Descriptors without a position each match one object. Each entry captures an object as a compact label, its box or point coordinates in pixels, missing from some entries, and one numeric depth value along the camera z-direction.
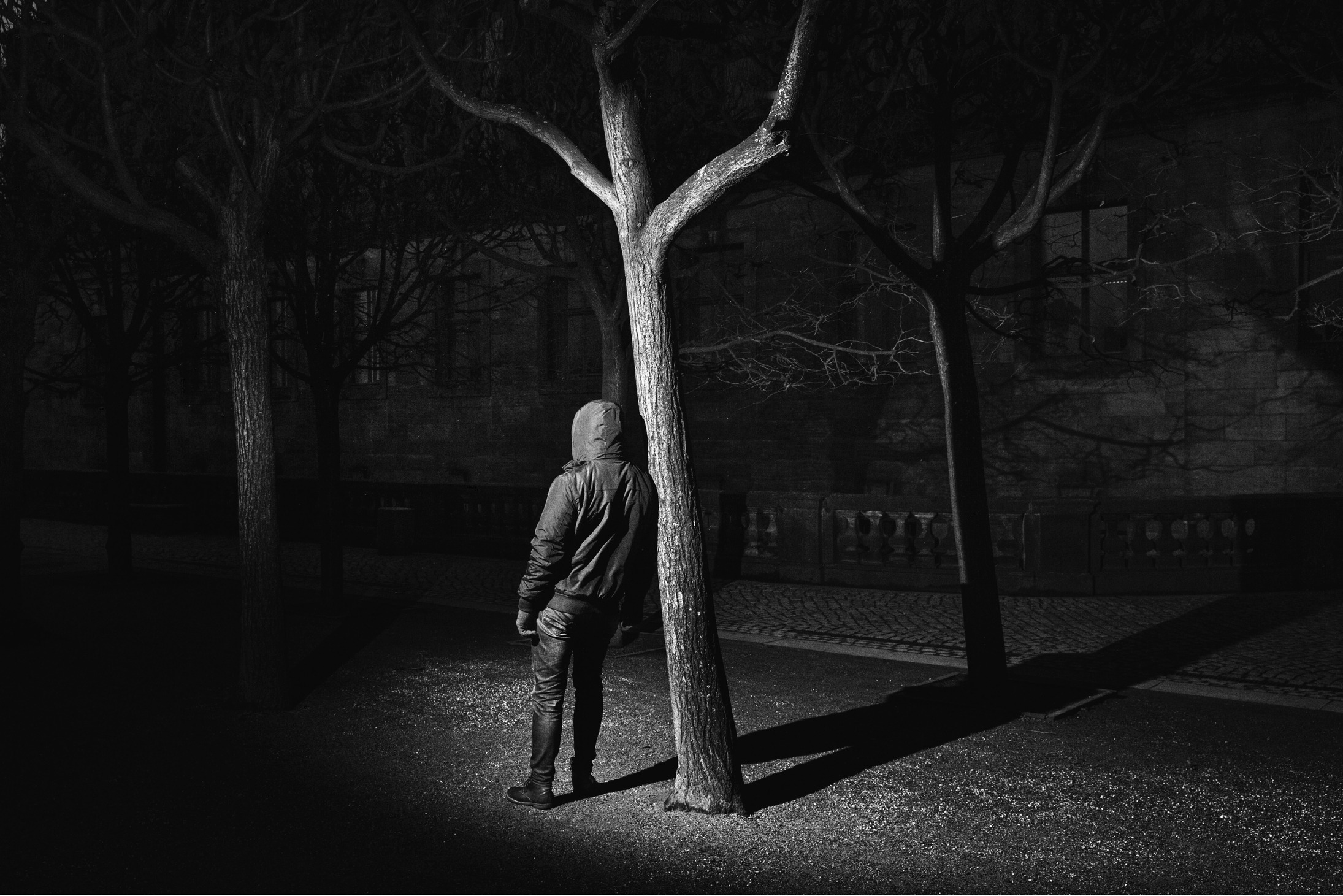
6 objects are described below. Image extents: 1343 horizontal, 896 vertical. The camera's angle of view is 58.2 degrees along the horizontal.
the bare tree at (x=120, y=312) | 14.65
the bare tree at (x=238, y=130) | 8.44
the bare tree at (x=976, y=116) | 8.38
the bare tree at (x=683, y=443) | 5.66
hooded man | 5.53
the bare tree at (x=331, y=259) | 12.83
